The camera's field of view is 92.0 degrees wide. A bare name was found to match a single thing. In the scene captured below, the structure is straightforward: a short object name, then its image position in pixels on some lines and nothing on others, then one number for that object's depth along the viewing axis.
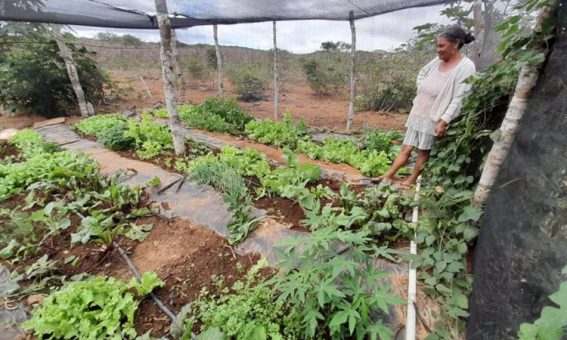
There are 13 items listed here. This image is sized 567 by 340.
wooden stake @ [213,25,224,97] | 7.14
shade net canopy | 3.92
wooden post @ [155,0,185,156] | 3.32
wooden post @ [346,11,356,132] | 5.57
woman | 2.42
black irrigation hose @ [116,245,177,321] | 1.78
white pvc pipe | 1.46
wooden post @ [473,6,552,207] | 1.39
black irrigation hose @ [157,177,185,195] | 3.19
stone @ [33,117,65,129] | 6.68
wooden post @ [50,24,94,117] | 6.58
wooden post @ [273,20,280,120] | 6.70
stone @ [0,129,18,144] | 5.65
